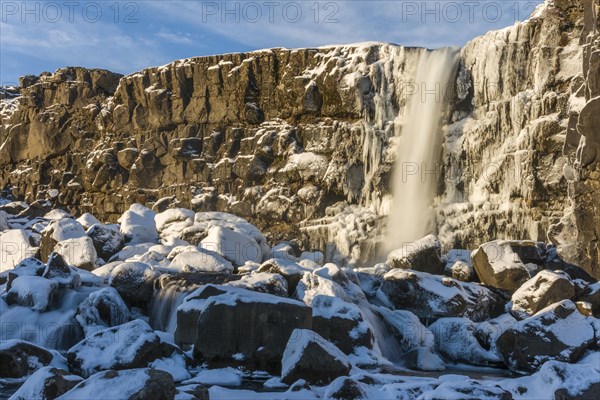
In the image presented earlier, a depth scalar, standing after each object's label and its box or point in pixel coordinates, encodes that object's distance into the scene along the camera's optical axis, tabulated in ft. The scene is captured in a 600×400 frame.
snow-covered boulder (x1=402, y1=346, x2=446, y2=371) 46.65
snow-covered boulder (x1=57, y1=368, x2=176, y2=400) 23.93
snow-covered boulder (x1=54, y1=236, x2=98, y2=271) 75.10
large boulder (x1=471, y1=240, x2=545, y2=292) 66.59
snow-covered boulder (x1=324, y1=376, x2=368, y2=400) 28.04
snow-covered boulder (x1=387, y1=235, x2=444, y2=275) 74.43
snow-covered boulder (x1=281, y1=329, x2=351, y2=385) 34.73
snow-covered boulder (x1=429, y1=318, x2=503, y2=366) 48.37
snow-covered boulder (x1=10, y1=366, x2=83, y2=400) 26.53
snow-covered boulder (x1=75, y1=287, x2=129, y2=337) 51.16
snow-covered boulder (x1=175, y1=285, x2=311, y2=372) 39.99
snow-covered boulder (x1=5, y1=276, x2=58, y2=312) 53.16
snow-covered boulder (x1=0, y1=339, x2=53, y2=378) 38.17
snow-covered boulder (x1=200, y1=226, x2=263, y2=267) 77.61
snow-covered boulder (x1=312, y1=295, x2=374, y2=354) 45.62
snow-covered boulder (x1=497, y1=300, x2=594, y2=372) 42.93
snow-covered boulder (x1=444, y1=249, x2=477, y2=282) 71.92
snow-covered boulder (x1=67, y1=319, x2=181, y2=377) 38.58
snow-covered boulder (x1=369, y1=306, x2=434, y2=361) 50.72
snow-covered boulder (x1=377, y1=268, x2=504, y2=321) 57.16
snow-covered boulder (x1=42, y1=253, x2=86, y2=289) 56.44
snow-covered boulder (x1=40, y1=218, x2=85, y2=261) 83.56
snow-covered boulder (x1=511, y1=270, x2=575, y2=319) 56.54
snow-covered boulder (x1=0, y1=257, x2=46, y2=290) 57.71
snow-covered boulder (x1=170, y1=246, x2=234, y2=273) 63.41
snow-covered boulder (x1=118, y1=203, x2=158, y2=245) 87.25
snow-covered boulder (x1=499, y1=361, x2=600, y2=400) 26.91
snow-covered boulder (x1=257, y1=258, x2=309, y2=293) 54.95
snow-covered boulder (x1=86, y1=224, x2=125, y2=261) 82.07
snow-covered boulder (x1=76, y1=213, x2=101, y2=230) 95.89
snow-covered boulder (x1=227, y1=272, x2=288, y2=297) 50.39
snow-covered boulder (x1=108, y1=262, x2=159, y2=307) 57.62
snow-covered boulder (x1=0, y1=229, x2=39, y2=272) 92.20
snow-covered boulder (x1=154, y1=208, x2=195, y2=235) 91.61
